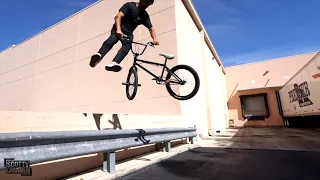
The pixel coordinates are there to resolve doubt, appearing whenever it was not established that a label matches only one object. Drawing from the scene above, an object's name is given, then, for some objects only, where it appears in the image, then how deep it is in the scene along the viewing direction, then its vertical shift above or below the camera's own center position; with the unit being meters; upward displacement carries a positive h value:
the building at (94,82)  3.51 +2.48
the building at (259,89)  21.97 +3.47
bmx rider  3.64 +1.89
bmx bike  3.83 +0.86
